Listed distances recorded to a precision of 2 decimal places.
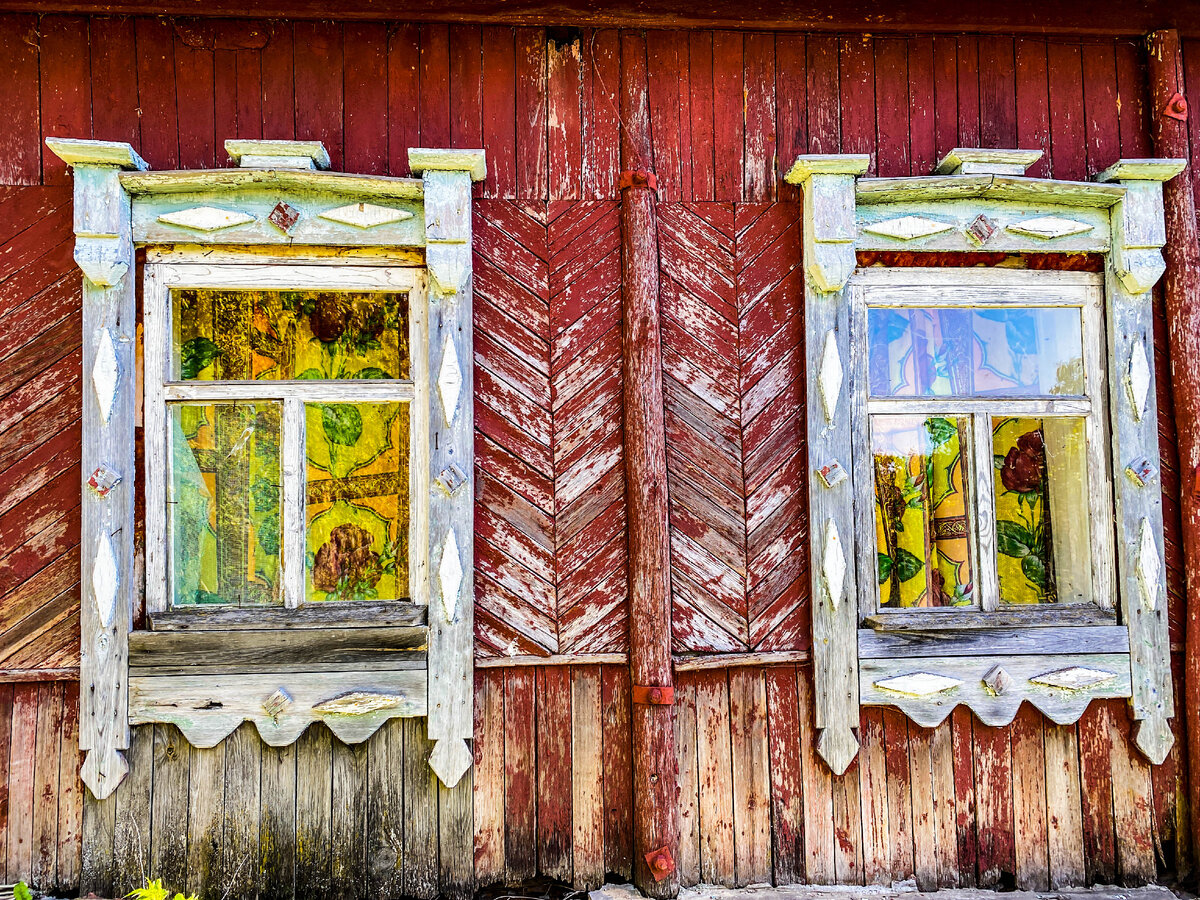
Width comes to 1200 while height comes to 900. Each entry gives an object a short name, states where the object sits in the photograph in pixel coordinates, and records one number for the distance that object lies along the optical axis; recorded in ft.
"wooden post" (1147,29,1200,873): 10.76
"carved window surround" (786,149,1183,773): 10.43
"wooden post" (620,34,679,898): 10.05
